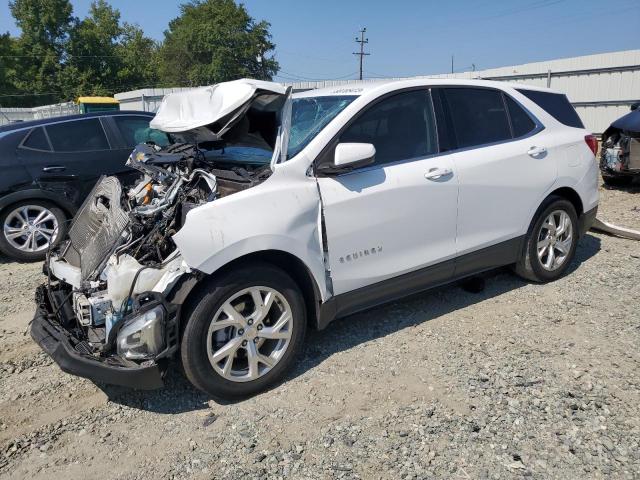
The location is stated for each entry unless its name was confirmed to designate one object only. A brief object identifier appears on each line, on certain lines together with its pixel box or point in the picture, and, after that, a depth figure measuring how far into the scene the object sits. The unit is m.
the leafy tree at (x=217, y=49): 51.78
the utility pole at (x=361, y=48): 53.26
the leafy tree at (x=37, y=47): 48.81
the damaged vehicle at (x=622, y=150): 8.64
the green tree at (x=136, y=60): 52.00
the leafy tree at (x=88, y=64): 49.03
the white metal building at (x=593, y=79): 14.67
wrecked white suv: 2.96
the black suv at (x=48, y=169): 6.21
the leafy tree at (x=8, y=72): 47.62
